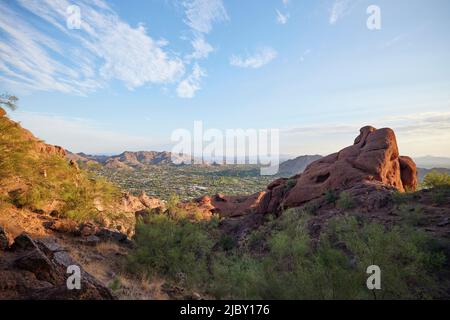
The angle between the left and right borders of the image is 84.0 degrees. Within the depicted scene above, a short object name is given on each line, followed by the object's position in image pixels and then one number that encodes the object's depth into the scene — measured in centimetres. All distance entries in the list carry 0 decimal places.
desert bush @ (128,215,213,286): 1192
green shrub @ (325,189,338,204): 2169
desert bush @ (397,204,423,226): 1378
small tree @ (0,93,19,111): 1134
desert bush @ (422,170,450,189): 1991
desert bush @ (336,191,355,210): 1883
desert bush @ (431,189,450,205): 1633
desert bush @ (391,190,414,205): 1734
